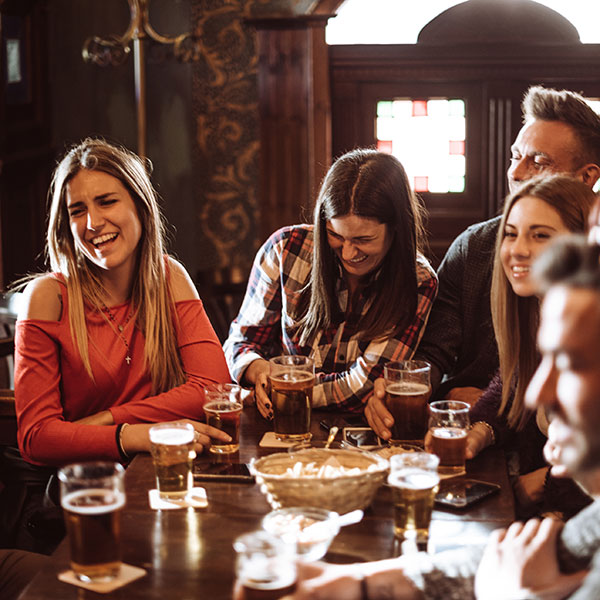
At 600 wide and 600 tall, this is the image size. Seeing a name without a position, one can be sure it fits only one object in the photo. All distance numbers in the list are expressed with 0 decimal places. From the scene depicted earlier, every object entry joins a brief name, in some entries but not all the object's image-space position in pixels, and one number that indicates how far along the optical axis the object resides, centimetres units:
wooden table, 128
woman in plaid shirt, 236
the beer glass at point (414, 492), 145
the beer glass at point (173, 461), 161
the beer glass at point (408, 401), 190
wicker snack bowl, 147
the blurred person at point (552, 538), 95
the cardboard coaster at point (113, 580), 128
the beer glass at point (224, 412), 186
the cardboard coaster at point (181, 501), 158
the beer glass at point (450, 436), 174
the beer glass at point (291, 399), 192
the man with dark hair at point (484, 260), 259
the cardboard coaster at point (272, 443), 190
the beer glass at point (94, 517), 130
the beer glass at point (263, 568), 116
